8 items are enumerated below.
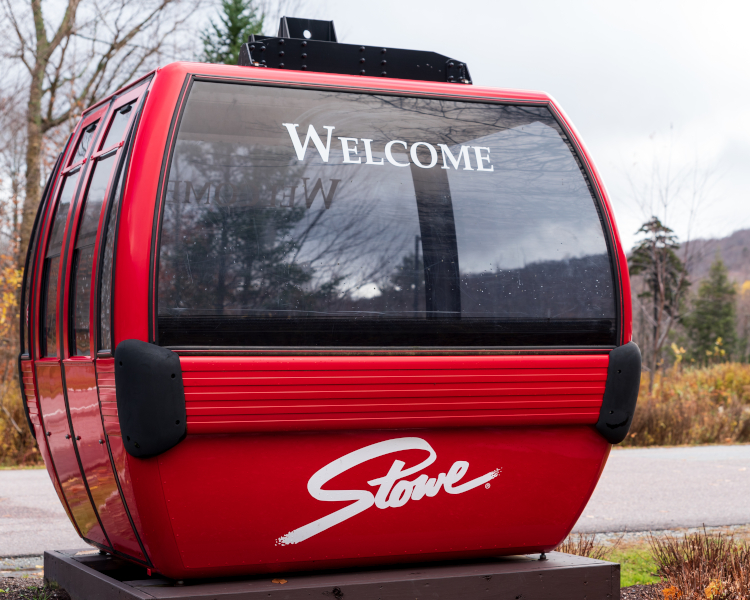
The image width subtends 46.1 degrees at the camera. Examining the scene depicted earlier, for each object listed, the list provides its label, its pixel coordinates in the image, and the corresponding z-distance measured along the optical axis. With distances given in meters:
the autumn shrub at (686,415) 14.72
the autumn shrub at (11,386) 12.05
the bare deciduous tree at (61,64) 15.83
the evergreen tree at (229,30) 29.50
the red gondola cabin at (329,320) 3.34
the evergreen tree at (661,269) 17.77
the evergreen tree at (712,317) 59.28
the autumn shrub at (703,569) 4.48
